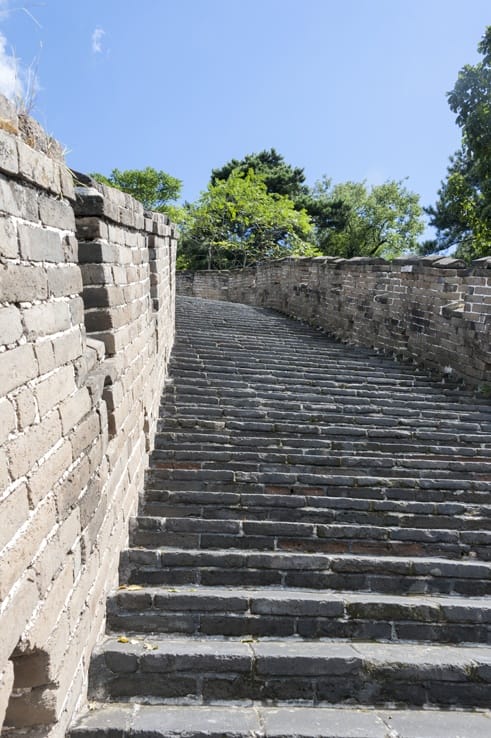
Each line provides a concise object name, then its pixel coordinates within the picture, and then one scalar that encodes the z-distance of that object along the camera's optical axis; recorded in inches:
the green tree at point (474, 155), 485.1
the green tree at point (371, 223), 1168.8
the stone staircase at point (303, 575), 104.9
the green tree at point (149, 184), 1242.0
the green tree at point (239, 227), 963.3
